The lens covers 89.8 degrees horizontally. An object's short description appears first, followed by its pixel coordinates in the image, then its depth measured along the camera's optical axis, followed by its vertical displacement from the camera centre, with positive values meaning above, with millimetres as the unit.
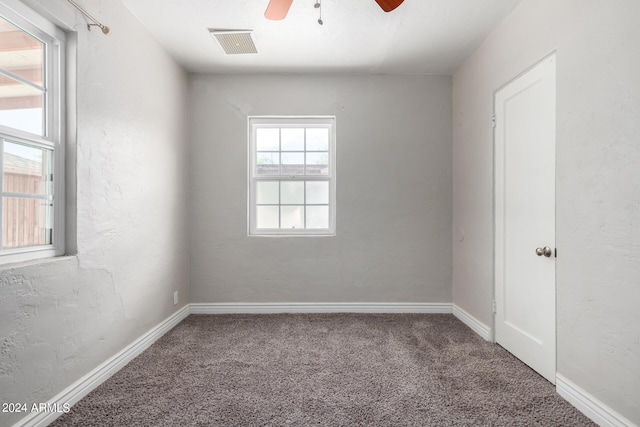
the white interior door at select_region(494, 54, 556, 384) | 2086 -42
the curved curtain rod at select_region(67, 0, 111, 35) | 1976 +1193
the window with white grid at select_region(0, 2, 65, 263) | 1618 +408
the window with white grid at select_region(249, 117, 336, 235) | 3635 +373
